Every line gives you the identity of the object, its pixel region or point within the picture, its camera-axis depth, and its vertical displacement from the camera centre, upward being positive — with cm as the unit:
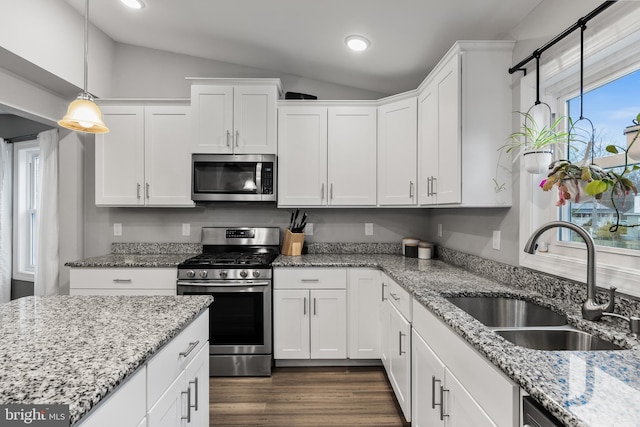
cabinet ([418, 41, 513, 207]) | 188 +56
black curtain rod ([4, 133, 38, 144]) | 367 +84
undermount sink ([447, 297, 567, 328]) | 156 -47
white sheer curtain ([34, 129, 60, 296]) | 303 -2
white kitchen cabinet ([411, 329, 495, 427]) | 112 -73
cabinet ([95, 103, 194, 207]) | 292 +51
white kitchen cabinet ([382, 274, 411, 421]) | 188 -81
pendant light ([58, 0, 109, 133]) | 167 +50
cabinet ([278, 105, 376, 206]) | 290 +53
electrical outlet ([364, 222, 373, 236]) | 328 -14
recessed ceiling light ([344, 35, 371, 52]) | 236 +126
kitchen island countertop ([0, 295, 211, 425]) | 70 -37
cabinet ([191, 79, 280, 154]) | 284 +85
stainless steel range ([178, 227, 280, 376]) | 258 -75
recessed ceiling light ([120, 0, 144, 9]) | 244 +158
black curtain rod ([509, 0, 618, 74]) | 126 +80
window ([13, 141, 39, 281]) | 375 +5
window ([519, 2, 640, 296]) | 127 +40
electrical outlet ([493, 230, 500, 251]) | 205 -15
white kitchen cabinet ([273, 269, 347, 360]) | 266 -80
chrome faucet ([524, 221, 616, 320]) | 119 -27
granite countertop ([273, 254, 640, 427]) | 67 -39
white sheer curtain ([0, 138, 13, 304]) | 362 -8
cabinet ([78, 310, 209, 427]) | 81 -54
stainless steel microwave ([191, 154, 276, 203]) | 284 +32
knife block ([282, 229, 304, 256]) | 304 -26
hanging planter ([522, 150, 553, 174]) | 151 +26
